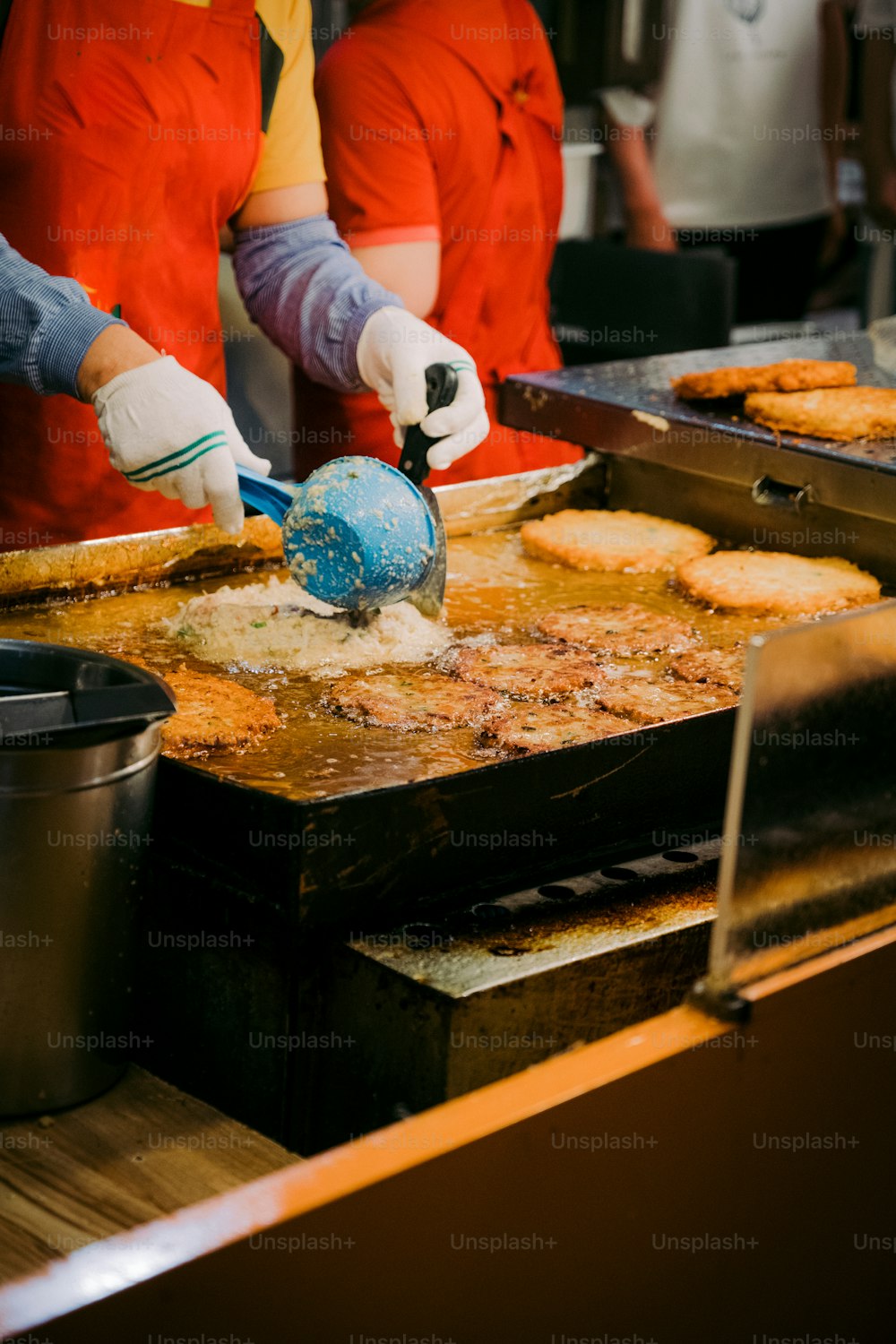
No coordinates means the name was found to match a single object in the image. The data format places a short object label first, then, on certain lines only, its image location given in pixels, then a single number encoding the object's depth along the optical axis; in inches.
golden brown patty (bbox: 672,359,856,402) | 102.7
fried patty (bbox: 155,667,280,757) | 67.1
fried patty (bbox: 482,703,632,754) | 69.1
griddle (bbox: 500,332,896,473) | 97.5
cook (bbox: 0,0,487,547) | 94.4
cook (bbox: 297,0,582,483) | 136.5
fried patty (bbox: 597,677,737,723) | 73.9
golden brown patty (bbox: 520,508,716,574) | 100.0
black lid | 50.3
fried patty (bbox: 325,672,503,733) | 72.2
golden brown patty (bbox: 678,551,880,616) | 91.3
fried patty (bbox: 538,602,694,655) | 85.0
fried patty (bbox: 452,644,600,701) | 77.0
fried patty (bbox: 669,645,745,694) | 79.0
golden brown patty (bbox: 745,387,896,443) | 96.3
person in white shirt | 201.9
